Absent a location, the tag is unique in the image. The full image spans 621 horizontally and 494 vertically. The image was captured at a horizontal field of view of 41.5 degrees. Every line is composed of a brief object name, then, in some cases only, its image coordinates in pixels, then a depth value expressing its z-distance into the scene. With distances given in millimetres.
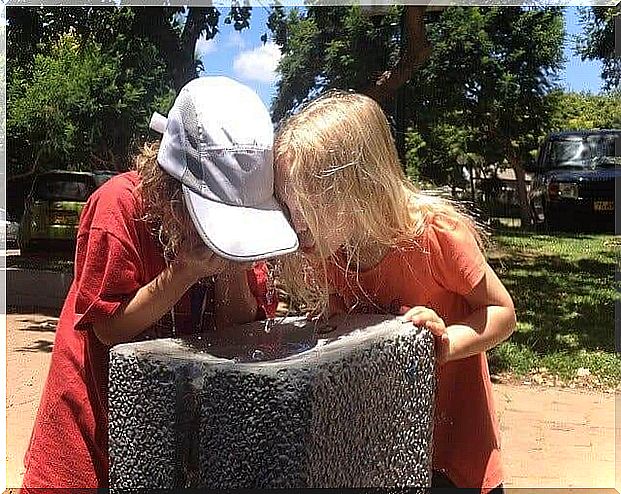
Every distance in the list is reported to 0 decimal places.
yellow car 8617
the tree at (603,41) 6750
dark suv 9055
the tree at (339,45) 6539
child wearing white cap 1057
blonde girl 1147
